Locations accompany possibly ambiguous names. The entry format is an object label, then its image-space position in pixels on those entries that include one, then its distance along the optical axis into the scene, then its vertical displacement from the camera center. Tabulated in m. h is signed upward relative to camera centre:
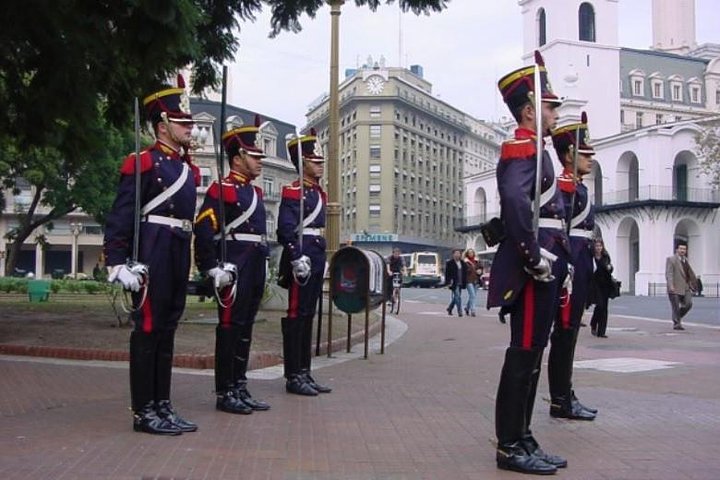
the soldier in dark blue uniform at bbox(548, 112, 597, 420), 7.37 +0.11
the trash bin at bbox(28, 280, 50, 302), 24.24 -0.34
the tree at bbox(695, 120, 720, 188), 52.06 +8.57
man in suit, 19.27 +0.02
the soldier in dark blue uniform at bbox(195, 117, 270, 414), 7.38 +0.24
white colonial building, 58.59 +10.77
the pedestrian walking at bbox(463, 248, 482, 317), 25.19 +0.17
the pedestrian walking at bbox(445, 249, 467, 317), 24.98 +0.13
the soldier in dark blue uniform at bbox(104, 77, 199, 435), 6.29 +0.25
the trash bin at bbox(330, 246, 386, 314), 11.88 +0.04
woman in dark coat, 16.20 -0.05
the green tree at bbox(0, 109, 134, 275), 35.97 +4.27
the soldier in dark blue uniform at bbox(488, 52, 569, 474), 5.38 +0.01
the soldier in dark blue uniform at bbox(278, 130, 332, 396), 8.37 +0.24
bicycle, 24.86 -0.46
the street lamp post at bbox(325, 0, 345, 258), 17.62 +3.18
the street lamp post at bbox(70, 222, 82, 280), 78.11 +3.23
